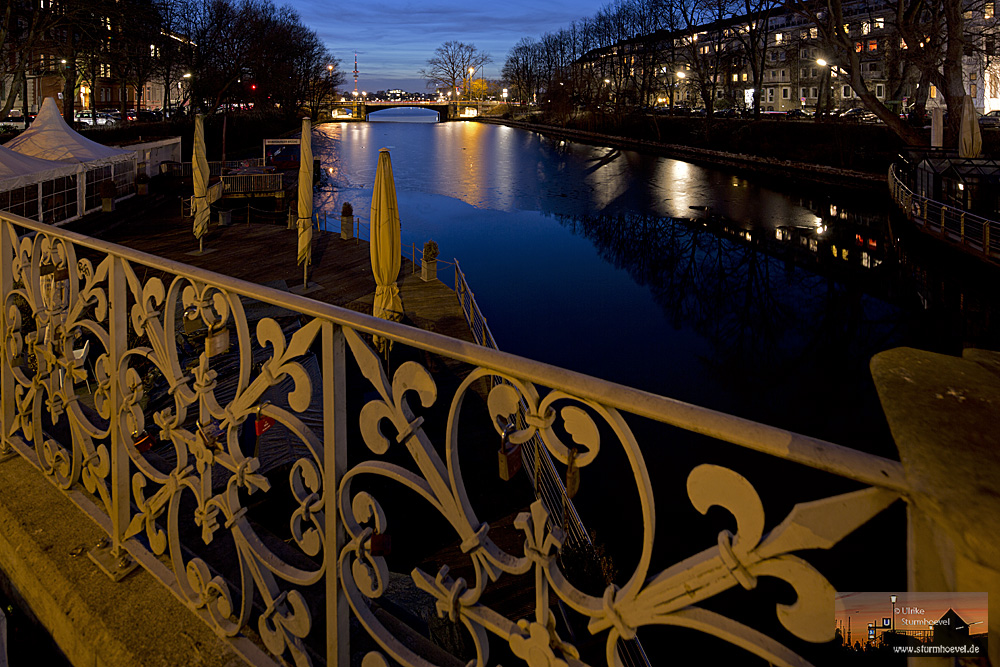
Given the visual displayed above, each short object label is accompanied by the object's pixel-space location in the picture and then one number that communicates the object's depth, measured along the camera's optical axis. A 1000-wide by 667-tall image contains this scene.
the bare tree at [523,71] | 134.88
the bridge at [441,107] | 151.96
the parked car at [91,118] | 51.10
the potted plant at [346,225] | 19.89
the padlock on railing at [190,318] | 2.00
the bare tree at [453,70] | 151.50
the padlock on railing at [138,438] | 2.42
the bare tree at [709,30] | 45.70
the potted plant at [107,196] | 21.14
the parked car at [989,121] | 42.19
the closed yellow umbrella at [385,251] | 10.69
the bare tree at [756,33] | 46.29
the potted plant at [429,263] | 15.27
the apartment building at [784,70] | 55.06
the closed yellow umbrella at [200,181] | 16.34
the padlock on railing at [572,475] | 1.24
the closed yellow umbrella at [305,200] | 14.45
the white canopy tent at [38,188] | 15.05
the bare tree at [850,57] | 27.69
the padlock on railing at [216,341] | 1.94
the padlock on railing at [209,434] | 1.98
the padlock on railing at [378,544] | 1.63
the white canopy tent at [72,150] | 19.80
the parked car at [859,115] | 51.28
